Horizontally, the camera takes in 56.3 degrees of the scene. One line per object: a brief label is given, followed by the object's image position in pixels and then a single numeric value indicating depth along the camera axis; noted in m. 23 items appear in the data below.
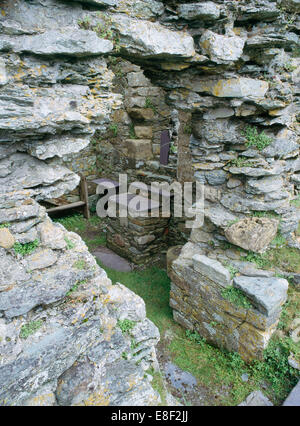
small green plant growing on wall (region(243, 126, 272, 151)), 3.67
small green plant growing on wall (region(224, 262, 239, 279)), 3.58
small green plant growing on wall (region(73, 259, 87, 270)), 2.38
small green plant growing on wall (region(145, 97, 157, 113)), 6.21
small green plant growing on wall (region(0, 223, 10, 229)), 2.30
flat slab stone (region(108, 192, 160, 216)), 5.80
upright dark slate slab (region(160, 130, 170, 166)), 6.22
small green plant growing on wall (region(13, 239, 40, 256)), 2.27
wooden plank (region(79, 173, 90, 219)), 8.26
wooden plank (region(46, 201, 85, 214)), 7.86
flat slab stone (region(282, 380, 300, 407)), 2.79
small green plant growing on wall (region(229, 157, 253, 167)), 3.74
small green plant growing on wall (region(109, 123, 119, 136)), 7.14
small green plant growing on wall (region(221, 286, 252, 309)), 3.34
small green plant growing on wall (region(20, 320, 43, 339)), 1.95
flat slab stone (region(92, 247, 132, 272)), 5.94
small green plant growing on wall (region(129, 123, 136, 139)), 6.71
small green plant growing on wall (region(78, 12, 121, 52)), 2.58
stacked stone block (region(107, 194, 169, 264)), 5.81
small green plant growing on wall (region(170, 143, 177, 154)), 6.00
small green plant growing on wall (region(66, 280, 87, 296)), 2.26
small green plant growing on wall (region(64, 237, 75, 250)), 2.56
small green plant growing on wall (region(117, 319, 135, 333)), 2.50
